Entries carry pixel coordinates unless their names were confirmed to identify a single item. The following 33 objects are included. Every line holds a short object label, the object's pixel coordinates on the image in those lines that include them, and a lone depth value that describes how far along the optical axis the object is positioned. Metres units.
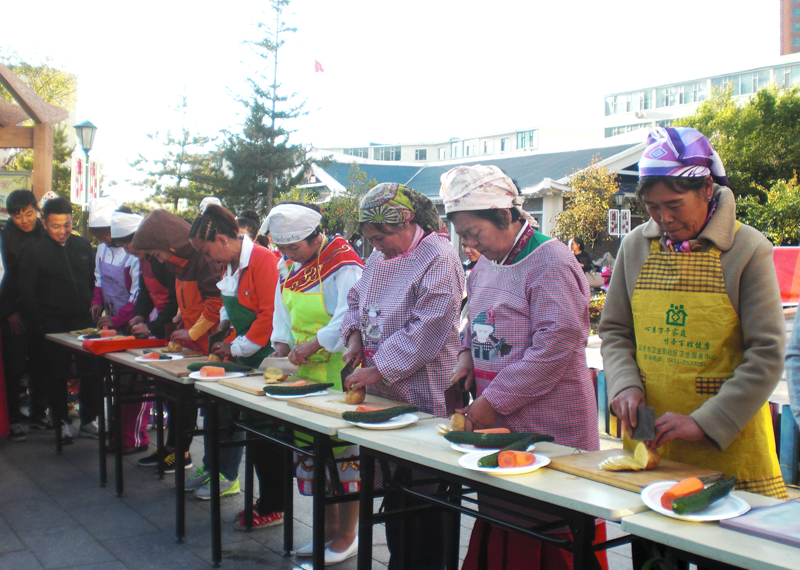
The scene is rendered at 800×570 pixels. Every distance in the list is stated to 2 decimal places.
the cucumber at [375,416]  2.39
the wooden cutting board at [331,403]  2.69
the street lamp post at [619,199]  16.03
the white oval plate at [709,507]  1.43
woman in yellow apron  1.80
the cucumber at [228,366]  3.70
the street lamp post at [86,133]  11.81
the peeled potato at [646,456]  1.75
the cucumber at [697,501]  1.42
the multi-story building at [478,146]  59.50
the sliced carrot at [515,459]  1.81
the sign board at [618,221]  11.61
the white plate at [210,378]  3.51
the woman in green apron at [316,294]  3.48
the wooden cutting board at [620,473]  1.67
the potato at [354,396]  2.80
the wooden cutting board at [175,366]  3.69
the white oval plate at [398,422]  2.38
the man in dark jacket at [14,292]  5.90
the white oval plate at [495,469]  1.78
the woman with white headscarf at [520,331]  2.25
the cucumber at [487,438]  1.99
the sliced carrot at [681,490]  1.49
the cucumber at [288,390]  3.00
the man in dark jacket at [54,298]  5.84
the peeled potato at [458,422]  2.27
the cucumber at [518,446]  1.80
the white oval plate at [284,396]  2.98
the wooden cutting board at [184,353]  4.42
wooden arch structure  6.95
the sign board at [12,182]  7.10
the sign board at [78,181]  10.23
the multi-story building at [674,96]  57.62
